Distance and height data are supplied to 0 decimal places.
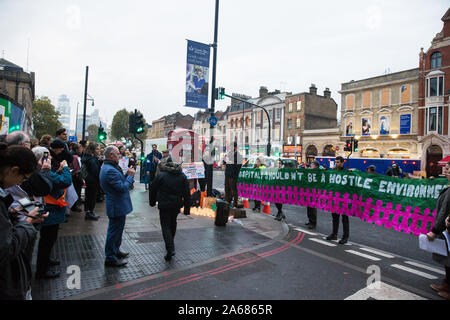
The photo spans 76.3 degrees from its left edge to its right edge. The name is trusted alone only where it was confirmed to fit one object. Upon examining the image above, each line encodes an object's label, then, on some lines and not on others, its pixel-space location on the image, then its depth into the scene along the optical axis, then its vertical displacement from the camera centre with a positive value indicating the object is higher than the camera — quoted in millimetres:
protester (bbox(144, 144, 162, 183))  12766 +24
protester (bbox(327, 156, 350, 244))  6677 -1317
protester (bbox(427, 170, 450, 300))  4080 -826
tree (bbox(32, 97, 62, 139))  48562 +7244
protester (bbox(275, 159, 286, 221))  9148 -1555
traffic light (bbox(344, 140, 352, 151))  22247 +1834
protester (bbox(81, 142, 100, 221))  7859 -406
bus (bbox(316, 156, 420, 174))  26125 +638
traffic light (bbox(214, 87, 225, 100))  16250 +4084
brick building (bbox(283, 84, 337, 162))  44250 +8119
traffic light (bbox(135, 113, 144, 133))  13398 +1837
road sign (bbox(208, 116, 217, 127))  9734 +1512
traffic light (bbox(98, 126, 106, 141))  18781 +1699
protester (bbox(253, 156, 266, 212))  10567 -33
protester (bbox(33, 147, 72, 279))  4086 -890
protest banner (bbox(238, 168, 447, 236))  5345 -606
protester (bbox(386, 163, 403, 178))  14666 -34
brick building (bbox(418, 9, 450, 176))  29906 +7636
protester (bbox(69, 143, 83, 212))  8367 -510
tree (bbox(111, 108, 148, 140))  72162 +9012
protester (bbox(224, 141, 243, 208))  9781 -136
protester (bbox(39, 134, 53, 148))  5947 +373
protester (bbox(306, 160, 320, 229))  8281 -1443
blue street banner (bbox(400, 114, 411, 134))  33156 +5491
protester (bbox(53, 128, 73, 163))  5194 +151
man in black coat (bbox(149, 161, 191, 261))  5164 -597
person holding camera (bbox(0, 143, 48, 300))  1825 -507
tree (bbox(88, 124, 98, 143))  105688 +10768
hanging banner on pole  9227 +2925
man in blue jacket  4676 -641
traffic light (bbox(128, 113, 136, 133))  13258 +1796
